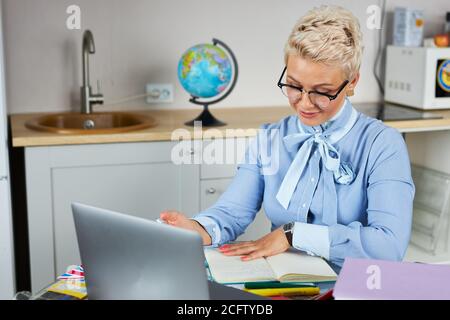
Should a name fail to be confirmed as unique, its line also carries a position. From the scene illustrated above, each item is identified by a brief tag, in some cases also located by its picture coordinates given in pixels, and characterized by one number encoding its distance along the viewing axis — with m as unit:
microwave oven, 2.88
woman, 1.51
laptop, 0.92
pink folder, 0.95
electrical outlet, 2.95
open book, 1.33
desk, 1.14
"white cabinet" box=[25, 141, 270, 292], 2.41
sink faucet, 2.69
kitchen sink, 2.71
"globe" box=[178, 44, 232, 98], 2.56
